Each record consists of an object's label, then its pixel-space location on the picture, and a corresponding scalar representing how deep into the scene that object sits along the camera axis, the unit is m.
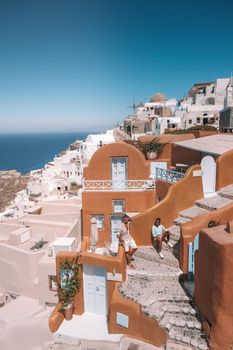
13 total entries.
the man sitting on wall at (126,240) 9.21
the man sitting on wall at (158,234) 9.68
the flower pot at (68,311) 8.72
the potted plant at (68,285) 8.74
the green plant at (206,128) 25.02
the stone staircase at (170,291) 6.95
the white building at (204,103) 42.06
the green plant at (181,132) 20.95
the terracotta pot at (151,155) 16.34
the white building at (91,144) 48.77
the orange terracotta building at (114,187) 13.50
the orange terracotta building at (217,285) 6.16
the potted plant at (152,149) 16.34
